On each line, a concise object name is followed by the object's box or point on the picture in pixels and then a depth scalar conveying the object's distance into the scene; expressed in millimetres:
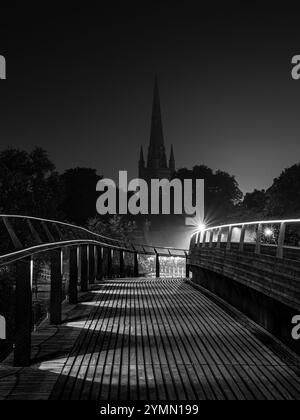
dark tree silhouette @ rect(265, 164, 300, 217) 69438
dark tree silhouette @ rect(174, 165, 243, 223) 116250
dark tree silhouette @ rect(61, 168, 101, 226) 80125
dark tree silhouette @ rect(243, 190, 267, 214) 88175
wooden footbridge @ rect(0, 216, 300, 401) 5324
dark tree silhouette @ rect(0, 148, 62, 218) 52188
